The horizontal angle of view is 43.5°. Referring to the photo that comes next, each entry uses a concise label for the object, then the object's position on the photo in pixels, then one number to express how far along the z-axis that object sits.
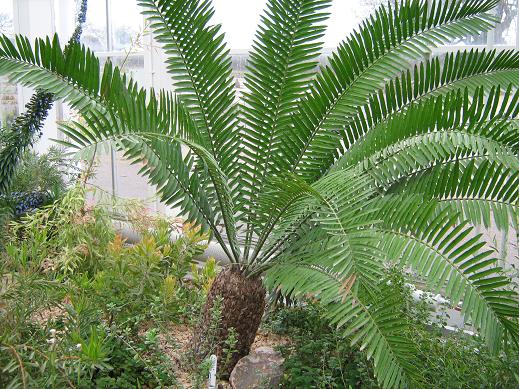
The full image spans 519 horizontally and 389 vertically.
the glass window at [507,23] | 3.69
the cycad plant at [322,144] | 2.31
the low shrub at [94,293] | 2.24
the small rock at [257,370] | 2.84
